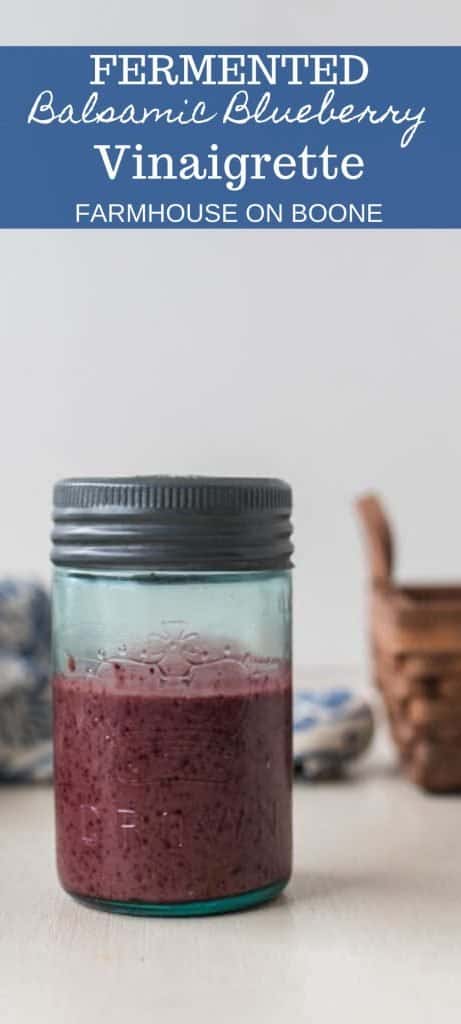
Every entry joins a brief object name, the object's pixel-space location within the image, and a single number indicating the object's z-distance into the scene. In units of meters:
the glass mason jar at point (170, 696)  0.57
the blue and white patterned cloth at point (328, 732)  0.81
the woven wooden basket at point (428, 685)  0.75
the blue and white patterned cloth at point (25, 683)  0.80
